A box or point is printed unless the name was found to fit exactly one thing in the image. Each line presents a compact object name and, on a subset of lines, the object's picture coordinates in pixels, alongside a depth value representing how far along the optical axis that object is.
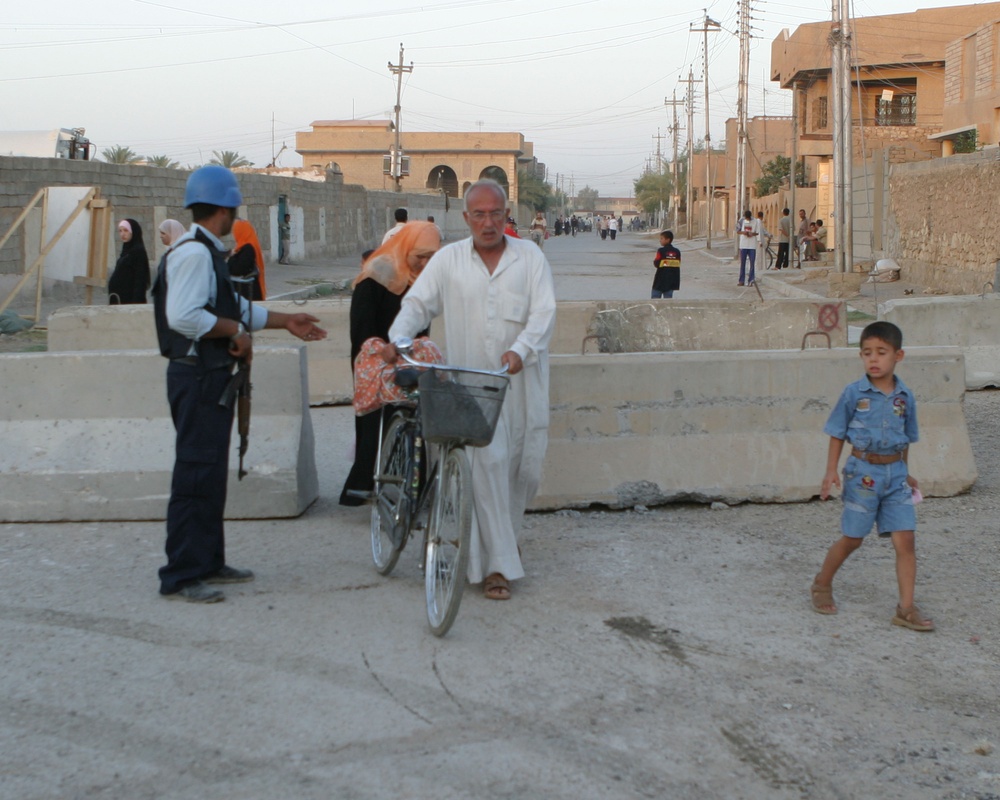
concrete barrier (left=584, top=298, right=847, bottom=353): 11.52
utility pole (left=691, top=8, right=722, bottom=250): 63.17
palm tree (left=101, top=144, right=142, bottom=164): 63.89
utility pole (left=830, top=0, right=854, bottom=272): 25.58
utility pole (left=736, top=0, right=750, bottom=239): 48.09
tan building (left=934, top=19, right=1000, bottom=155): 31.44
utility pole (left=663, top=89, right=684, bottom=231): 104.56
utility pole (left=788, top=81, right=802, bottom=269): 36.93
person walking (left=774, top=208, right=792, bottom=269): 35.50
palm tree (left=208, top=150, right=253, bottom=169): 76.00
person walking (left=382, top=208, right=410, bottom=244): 15.26
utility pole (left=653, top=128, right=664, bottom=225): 161.85
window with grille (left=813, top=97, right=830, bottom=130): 53.31
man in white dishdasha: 5.05
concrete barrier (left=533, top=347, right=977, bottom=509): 6.69
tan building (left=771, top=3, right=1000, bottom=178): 47.12
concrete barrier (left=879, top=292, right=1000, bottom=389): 11.36
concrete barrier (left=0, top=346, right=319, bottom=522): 6.41
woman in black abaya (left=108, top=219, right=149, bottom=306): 14.66
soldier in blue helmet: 4.82
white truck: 29.42
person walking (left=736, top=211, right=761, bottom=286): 29.78
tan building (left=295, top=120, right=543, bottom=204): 102.25
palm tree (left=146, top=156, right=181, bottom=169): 66.36
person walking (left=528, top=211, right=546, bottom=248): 43.22
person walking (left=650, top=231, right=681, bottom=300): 18.86
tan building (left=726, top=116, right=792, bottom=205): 80.47
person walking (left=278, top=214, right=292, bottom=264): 37.22
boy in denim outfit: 4.81
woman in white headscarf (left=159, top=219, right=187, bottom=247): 10.33
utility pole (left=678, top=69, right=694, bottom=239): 78.78
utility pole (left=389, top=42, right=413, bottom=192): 68.06
